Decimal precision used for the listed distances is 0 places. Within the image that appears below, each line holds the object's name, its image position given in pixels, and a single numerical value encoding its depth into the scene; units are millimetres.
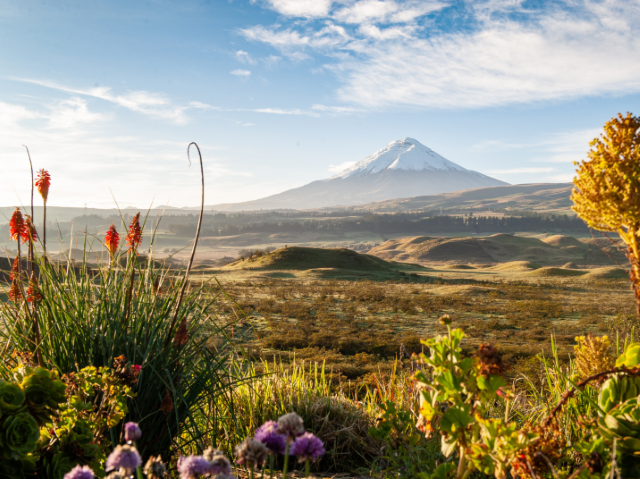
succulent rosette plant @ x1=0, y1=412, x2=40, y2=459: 1415
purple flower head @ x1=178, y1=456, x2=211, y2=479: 958
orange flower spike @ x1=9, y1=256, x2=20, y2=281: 2305
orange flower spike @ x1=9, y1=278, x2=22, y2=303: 2664
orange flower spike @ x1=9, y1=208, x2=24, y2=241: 2465
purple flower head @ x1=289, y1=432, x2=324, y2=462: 1076
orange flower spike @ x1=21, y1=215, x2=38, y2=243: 2401
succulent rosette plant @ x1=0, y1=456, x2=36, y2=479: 1468
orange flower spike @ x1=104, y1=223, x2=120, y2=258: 2699
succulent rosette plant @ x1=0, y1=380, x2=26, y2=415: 1461
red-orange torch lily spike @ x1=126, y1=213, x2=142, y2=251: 2484
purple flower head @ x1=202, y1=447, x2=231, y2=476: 973
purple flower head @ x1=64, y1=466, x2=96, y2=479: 1031
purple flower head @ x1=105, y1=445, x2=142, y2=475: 969
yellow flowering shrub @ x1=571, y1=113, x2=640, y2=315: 1331
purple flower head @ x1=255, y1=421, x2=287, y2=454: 1072
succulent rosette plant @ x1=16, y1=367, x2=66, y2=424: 1534
